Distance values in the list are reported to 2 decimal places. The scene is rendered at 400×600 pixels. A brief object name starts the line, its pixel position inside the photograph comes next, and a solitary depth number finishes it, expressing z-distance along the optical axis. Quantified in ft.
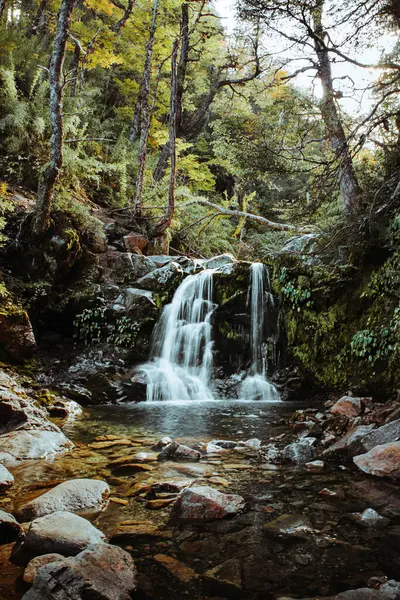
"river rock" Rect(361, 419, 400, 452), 12.57
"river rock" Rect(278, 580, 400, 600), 5.61
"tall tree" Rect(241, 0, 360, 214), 19.54
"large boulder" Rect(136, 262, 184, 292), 36.45
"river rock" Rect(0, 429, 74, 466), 13.07
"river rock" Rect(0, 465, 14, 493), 10.21
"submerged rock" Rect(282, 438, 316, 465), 13.03
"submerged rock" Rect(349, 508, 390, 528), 8.39
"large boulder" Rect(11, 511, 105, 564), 7.07
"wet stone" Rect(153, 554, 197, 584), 6.57
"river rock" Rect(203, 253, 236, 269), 43.84
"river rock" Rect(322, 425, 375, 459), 13.19
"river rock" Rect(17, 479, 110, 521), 8.83
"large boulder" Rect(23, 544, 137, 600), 5.51
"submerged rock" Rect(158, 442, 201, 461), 13.51
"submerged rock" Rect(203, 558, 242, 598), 6.20
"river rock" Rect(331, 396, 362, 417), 18.17
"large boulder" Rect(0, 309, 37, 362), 25.16
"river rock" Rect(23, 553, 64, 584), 6.19
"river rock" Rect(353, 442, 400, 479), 10.99
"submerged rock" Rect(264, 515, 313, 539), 8.04
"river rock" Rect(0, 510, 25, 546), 7.46
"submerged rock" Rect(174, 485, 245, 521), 8.80
